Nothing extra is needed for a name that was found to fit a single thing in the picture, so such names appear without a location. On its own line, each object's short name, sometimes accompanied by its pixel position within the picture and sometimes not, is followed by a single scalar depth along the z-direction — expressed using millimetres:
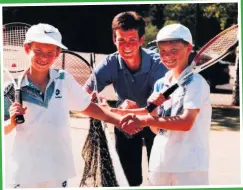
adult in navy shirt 4211
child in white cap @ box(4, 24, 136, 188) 3758
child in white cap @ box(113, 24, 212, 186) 3752
